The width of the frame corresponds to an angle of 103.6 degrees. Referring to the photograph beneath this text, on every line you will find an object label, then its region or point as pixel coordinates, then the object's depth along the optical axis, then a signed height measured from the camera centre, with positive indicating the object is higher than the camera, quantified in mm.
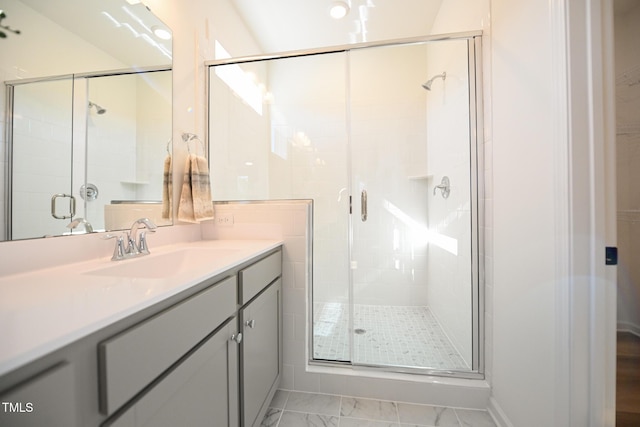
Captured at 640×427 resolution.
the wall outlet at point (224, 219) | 1696 -31
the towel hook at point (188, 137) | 1570 +496
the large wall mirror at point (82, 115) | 788 +396
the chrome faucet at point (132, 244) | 1055 -126
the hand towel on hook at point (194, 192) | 1500 +139
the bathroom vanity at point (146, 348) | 385 -278
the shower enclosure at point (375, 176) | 1623 +320
